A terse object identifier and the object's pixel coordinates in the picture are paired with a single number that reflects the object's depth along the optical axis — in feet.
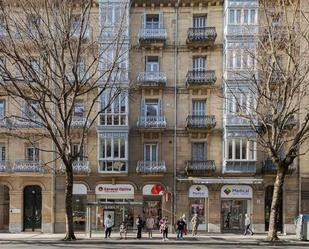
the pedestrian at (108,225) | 90.74
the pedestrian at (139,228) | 90.43
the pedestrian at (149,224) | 92.99
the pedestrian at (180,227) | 89.74
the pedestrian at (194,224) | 98.07
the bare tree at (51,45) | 78.74
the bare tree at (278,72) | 80.18
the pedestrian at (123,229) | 89.91
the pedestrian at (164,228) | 87.53
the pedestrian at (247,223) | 101.14
